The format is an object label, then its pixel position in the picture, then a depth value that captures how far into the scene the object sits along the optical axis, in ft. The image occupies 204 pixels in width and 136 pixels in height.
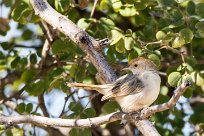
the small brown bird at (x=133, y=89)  19.65
